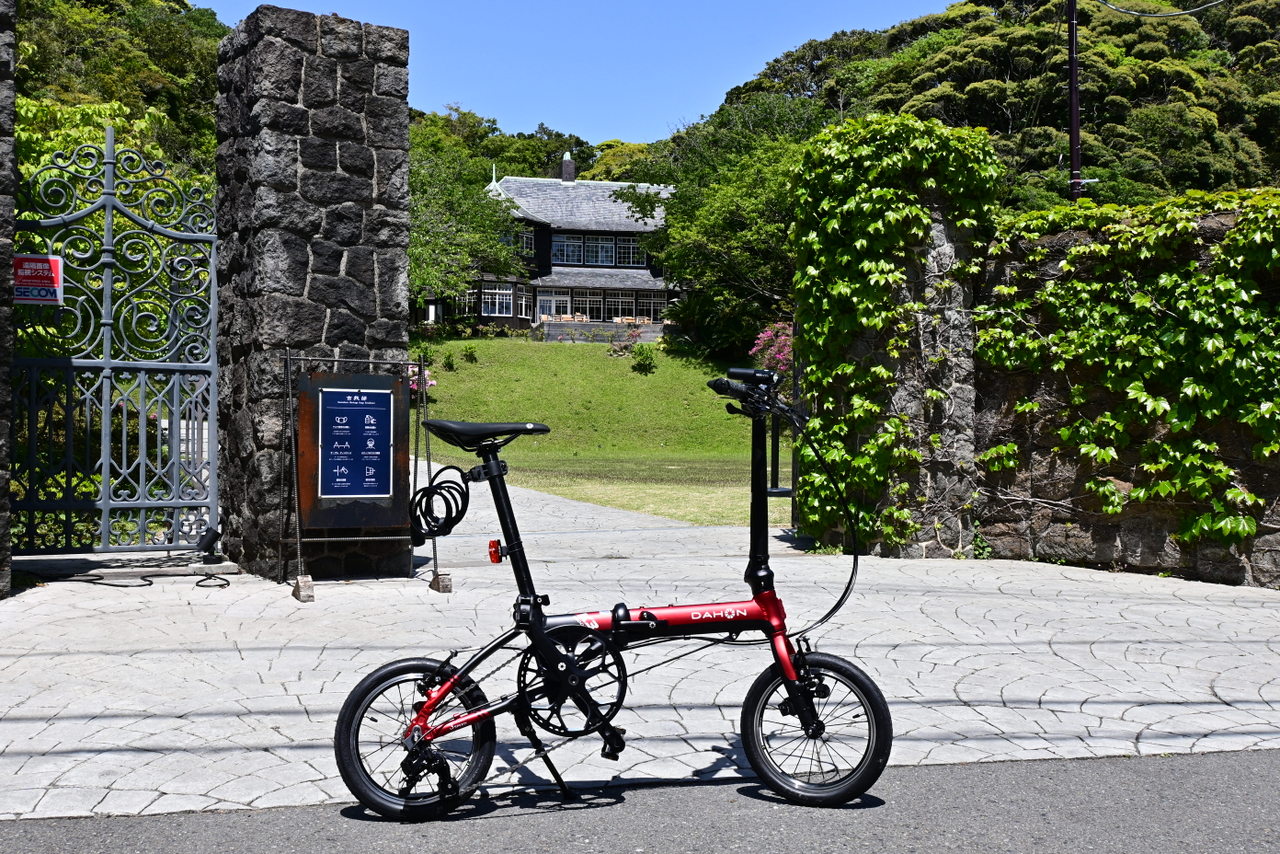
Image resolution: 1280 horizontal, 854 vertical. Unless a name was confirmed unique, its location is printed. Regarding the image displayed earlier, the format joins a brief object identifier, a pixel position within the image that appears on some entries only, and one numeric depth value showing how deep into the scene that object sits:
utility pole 19.83
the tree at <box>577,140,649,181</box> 82.00
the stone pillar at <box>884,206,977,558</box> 9.80
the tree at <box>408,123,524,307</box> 47.97
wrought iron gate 8.44
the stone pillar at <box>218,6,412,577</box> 8.45
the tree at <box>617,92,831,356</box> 43.44
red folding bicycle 3.79
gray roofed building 64.75
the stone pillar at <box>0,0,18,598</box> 7.29
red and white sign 8.34
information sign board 8.32
